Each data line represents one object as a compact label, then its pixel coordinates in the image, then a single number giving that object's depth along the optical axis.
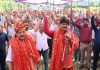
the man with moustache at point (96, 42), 3.95
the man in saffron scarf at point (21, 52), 2.19
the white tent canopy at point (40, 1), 13.59
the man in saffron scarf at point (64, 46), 2.37
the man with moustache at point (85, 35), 4.30
